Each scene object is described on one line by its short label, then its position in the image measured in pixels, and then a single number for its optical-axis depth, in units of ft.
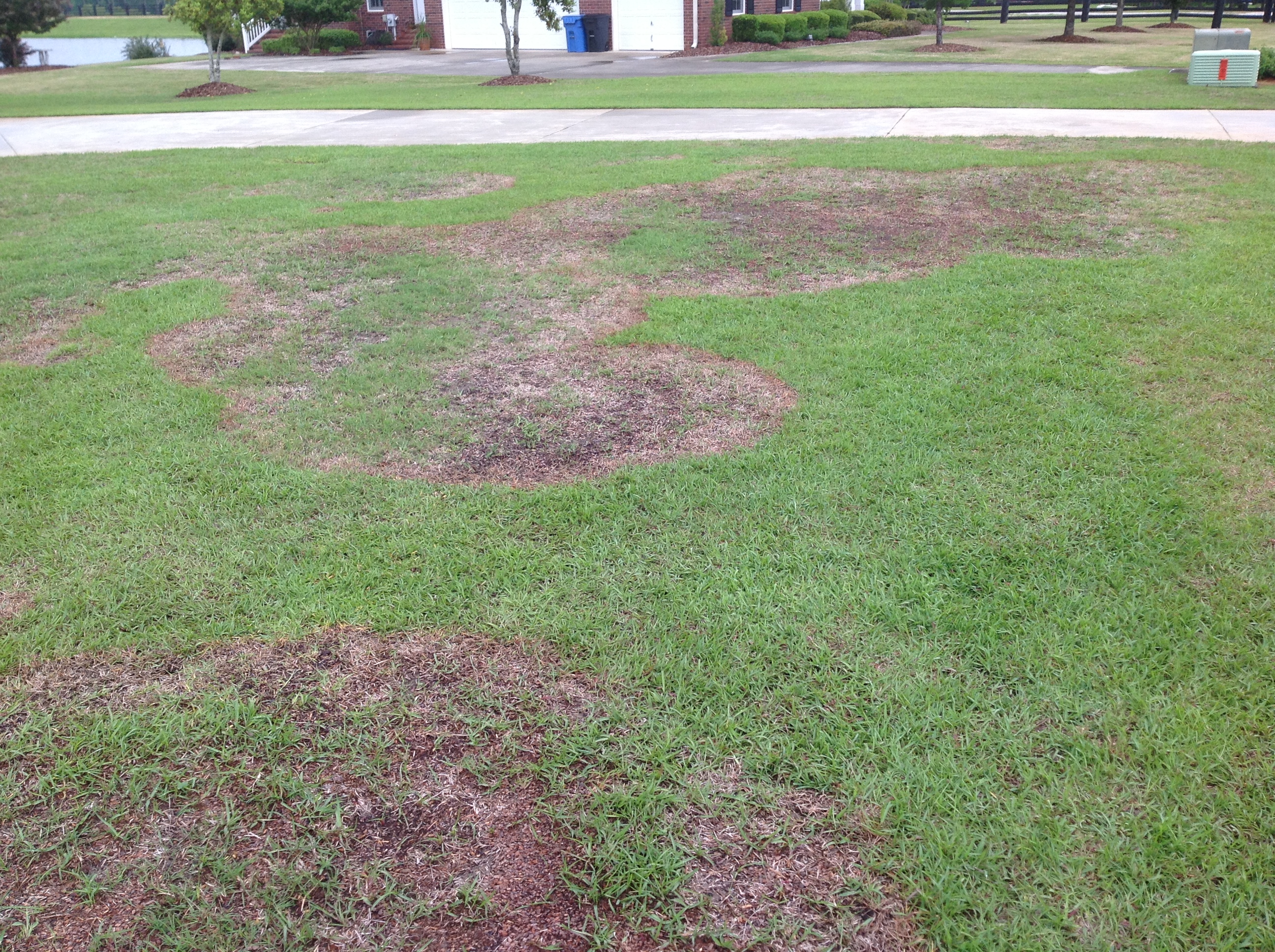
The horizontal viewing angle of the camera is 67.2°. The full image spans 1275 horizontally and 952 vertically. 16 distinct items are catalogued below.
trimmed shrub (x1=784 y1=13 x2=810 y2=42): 97.60
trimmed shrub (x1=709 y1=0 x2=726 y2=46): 94.63
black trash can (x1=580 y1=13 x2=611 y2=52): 100.63
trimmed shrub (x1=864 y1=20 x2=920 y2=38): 112.68
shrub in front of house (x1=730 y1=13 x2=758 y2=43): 95.86
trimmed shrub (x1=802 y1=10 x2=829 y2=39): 101.96
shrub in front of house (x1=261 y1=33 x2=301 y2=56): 106.52
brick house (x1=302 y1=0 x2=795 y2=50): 98.02
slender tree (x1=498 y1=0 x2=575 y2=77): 67.15
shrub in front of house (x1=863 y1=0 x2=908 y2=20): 125.59
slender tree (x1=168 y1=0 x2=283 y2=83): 62.80
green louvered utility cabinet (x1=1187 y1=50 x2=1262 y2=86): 54.44
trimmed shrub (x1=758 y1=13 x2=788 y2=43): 95.40
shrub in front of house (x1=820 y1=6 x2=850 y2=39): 105.81
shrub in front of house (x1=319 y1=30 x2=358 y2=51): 106.73
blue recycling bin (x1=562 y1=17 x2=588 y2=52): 99.76
